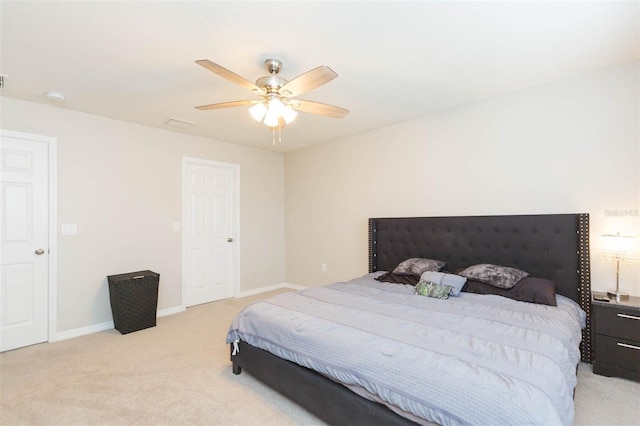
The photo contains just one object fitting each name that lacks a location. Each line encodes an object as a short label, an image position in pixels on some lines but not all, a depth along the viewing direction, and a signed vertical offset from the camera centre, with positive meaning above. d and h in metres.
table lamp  2.39 -0.31
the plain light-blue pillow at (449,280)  2.74 -0.62
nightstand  2.23 -0.94
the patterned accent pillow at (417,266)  3.28 -0.59
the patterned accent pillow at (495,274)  2.70 -0.57
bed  1.34 -0.74
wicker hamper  3.40 -0.99
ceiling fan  2.05 +0.87
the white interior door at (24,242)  3.01 -0.29
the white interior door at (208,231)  4.38 -0.27
